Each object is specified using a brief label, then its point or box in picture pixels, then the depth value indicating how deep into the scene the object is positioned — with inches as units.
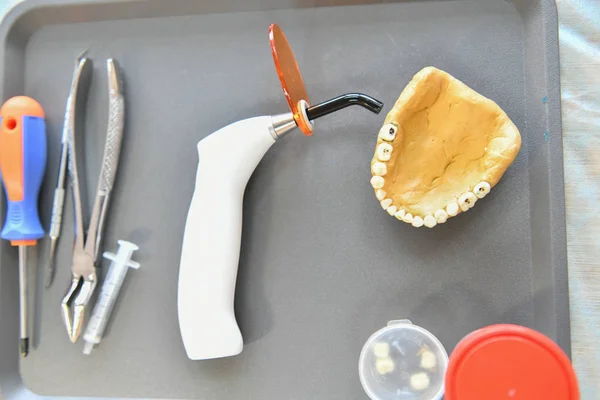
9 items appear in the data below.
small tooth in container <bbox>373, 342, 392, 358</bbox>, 24.1
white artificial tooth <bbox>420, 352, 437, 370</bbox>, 23.8
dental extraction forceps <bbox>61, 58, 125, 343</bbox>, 27.1
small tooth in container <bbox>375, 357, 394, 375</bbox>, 24.0
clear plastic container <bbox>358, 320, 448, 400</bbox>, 23.7
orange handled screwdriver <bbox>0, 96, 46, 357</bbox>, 26.8
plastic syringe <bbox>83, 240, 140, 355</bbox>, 27.0
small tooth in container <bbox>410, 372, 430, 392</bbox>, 23.7
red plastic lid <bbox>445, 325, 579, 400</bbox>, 20.6
